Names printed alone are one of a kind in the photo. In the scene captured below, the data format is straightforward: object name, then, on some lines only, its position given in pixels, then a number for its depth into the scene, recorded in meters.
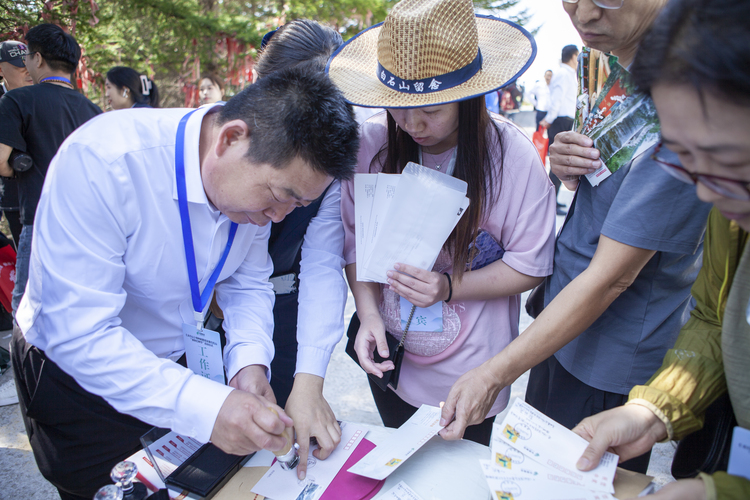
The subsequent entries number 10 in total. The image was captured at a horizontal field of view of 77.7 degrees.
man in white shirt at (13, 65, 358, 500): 1.05
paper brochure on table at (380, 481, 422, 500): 1.01
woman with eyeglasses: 0.57
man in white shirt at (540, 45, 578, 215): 6.25
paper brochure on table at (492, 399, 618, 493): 0.93
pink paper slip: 1.03
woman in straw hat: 1.20
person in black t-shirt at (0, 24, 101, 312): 2.92
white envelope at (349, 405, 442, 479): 1.03
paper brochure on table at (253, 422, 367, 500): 1.04
